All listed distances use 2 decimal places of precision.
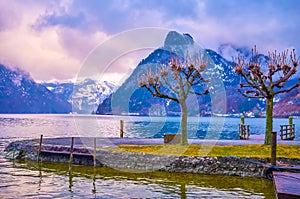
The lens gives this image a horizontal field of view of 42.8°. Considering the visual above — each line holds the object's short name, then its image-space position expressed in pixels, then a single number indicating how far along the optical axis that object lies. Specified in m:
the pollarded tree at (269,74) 36.62
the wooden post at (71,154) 35.78
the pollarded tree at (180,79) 38.72
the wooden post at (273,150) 26.49
